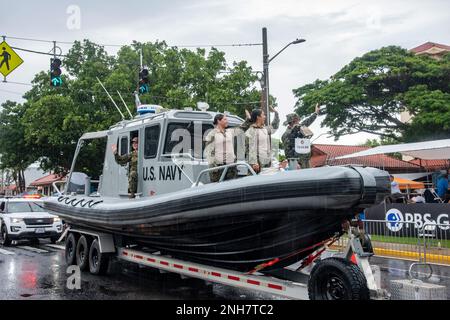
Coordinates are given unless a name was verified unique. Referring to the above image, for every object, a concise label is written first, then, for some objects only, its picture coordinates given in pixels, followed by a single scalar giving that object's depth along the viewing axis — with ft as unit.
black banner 41.22
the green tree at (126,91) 82.23
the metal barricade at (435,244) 38.32
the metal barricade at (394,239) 40.22
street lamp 53.62
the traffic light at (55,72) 48.80
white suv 49.65
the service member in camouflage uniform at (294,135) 21.39
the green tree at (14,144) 101.40
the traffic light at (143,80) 50.49
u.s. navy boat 17.29
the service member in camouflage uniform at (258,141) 23.03
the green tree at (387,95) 79.25
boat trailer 17.29
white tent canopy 51.27
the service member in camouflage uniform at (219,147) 23.00
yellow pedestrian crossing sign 46.06
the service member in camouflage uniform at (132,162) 28.40
